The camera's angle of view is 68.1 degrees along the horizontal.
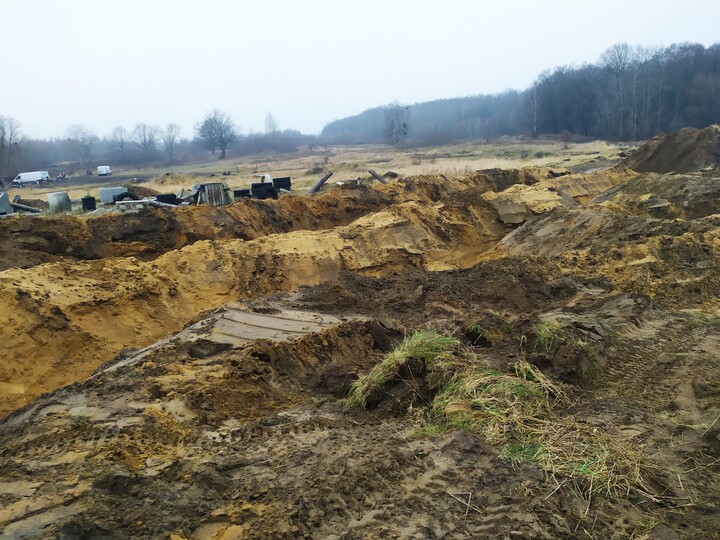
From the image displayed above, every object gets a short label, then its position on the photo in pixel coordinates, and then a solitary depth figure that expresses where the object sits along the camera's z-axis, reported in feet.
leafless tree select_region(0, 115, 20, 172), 174.50
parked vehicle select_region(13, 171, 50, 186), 146.20
